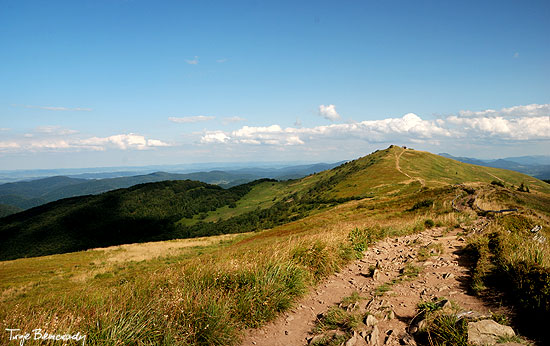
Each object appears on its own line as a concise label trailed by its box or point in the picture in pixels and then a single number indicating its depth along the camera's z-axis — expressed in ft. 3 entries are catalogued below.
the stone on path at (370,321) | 16.83
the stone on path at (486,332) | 13.27
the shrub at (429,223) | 46.14
